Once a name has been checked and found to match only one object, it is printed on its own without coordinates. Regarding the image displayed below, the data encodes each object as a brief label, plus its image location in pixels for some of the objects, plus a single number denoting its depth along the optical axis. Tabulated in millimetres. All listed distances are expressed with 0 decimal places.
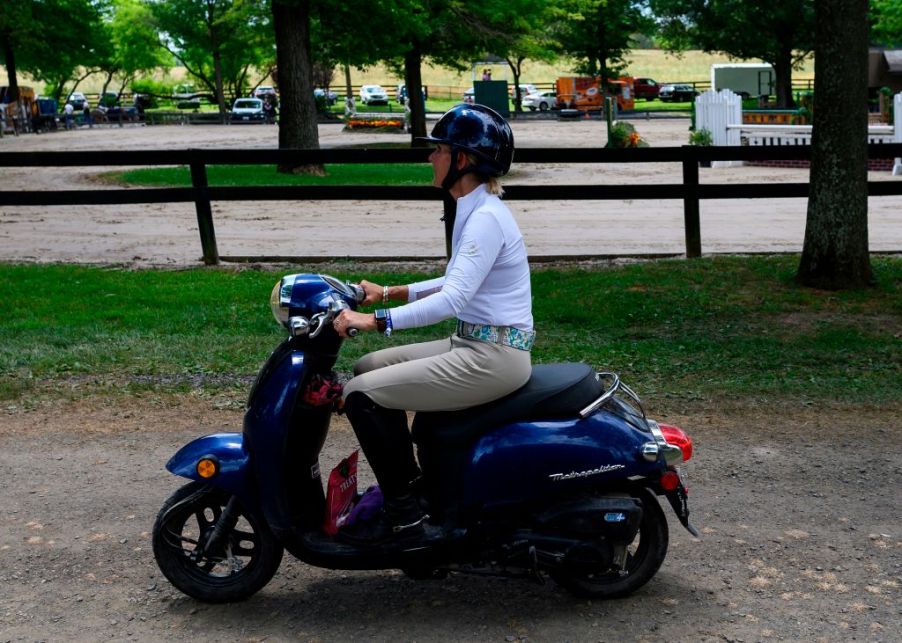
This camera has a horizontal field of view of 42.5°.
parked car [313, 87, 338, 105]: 67150
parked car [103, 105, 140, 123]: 66438
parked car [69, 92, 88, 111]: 78156
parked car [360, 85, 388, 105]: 76625
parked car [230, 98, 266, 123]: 62969
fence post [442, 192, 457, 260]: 10988
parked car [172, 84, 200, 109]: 79625
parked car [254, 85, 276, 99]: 74300
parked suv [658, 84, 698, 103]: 74000
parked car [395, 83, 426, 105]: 73094
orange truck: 61250
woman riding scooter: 4121
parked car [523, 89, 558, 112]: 67900
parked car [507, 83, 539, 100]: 75150
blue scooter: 4207
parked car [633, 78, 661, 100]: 77188
